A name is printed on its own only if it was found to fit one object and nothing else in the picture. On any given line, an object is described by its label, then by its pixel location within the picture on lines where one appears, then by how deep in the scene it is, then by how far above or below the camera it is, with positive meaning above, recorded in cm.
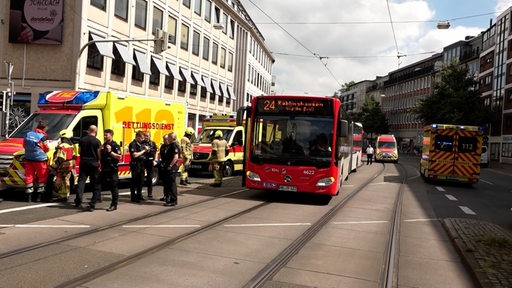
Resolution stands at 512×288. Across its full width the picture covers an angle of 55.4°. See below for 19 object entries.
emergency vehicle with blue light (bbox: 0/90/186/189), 1082 +42
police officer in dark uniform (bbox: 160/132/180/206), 1109 -70
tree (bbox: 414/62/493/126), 5456 +603
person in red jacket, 1055 -61
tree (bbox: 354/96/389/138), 10112 +652
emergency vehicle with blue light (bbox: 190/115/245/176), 1945 -8
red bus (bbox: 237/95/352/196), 1247 +5
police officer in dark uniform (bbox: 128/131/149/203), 1128 -67
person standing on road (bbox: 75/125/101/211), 997 -51
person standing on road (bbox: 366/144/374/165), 3972 -21
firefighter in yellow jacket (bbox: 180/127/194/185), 1516 -41
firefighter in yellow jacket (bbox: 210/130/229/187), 1539 -49
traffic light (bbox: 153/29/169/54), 2122 +420
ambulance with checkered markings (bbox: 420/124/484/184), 2180 +2
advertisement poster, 2689 +612
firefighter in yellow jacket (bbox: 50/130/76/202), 1060 -72
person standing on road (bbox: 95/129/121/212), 998 -67
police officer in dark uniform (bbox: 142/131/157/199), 1196 -55
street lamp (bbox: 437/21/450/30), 2305 +605
